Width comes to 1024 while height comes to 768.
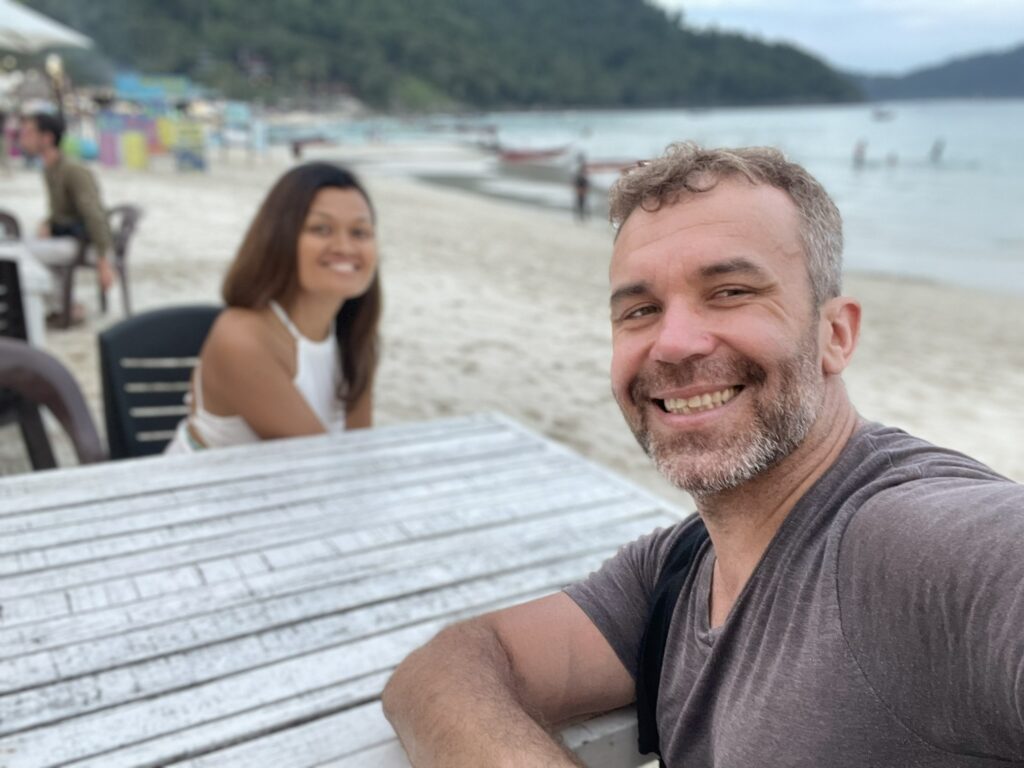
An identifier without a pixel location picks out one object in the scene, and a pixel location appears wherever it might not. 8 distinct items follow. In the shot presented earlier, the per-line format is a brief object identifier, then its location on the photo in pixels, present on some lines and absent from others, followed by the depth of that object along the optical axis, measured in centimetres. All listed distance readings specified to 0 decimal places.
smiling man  77
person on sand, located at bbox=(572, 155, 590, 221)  1745
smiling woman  238
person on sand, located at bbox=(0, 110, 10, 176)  1580
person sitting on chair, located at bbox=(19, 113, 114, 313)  595
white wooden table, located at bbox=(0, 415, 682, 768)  119
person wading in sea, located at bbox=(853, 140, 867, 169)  3799
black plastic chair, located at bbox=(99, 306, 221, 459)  283
